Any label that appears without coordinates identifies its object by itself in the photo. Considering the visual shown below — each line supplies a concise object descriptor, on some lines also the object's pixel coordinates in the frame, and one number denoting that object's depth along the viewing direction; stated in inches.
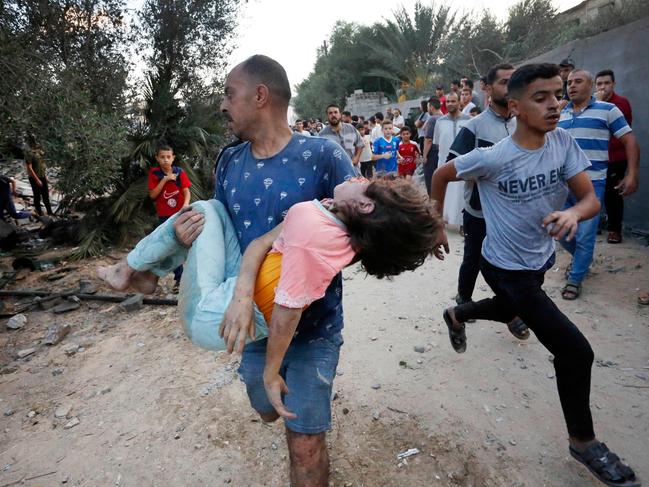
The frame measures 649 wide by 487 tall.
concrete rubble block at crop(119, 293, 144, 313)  189.6
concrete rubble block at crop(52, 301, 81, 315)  192.9
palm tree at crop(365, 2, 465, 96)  1201.4
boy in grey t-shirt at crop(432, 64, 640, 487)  78.1
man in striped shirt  159.7
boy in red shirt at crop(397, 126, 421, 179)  349.1
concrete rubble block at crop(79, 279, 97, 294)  211.1
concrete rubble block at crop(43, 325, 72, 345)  165.5
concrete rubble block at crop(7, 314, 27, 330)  180.9
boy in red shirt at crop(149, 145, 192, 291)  198.5
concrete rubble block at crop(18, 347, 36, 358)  158.6
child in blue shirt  367.6
